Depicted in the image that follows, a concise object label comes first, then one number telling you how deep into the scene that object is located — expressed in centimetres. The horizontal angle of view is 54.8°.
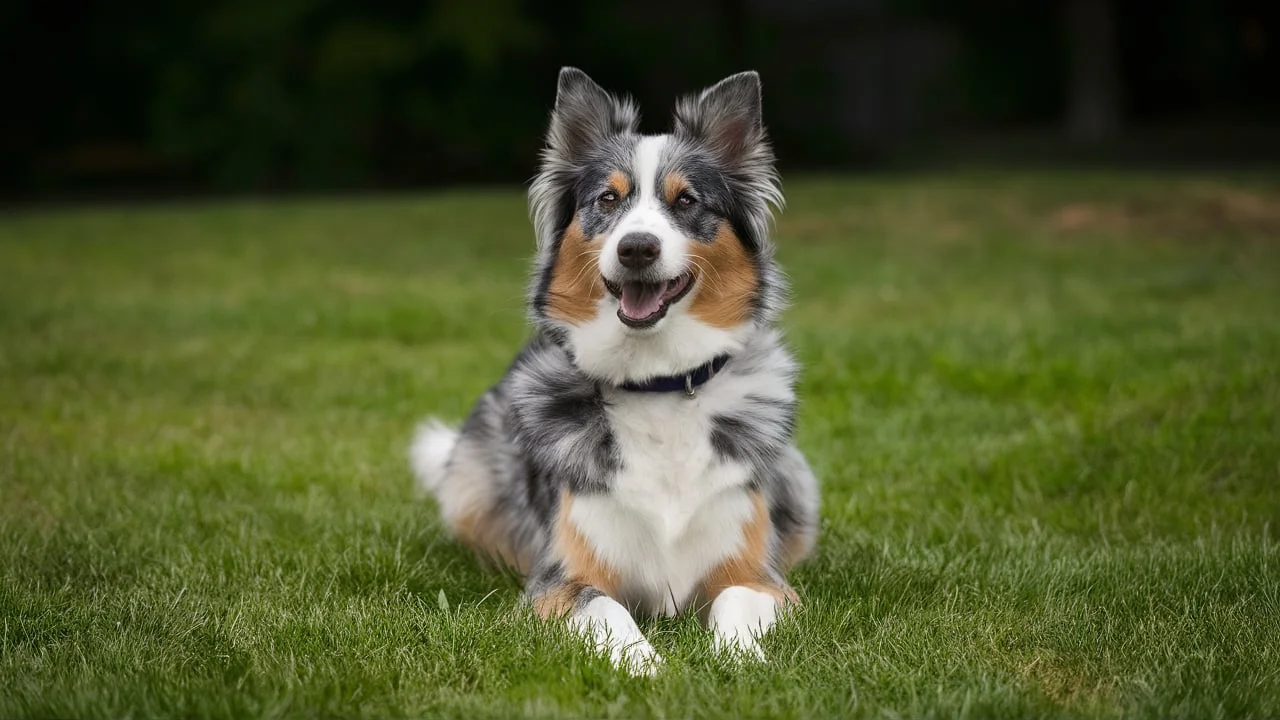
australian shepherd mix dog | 432
